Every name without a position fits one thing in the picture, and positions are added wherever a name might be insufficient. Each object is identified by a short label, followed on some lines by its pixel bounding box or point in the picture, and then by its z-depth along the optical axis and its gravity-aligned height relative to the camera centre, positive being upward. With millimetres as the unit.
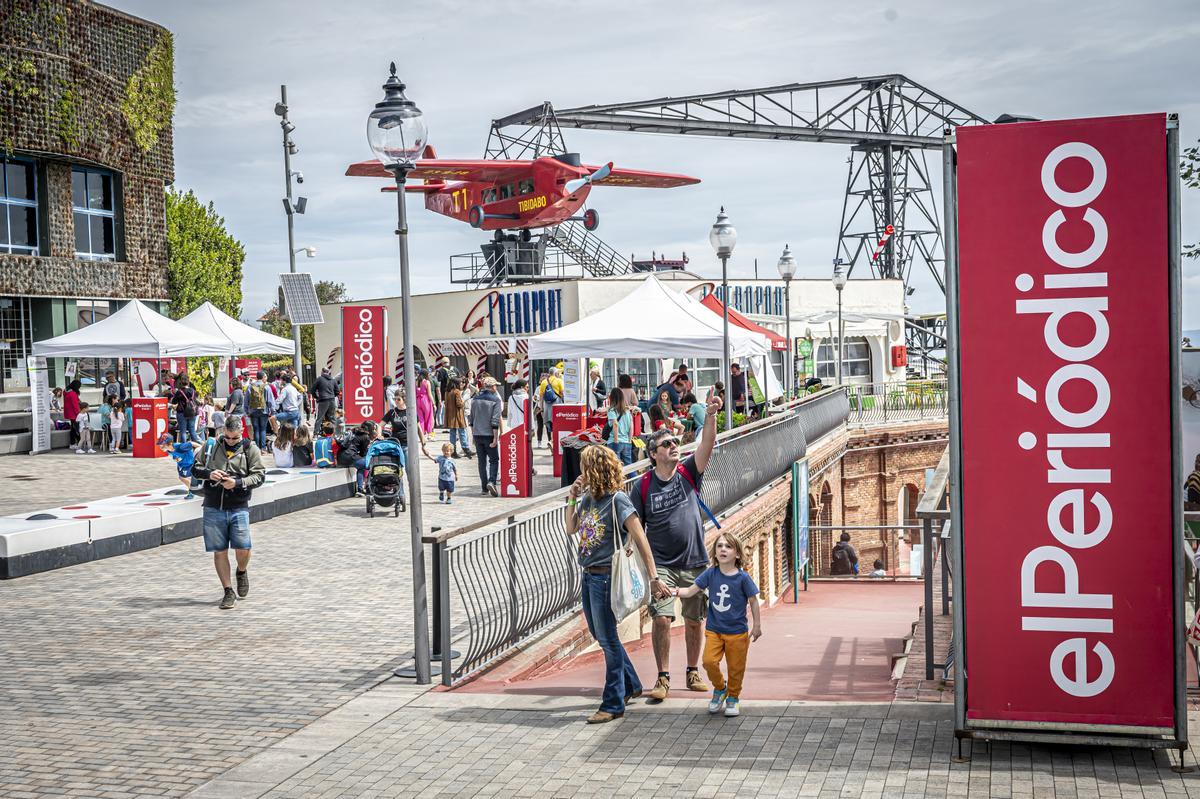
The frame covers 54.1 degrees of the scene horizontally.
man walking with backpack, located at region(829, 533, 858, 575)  27492 -5207
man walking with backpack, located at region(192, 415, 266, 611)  10602 -1284
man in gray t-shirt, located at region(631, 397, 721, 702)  7692 -1206
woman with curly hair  7105 -1239
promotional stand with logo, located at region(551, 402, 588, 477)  18938 -1210
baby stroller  15922 -1707
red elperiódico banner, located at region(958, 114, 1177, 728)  5719 -437
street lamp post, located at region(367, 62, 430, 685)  8086 +1271
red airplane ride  41625 +5874
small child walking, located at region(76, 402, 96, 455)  24750 -1655
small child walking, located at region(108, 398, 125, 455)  24688 -1499
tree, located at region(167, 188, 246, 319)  59575 +4864
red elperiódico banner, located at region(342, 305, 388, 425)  18438 -230
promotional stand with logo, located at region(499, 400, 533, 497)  17328 -1722
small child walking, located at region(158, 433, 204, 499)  15859 -1447
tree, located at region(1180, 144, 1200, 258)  13908 +1967
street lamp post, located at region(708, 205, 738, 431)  16656 +1429
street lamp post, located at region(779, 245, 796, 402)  24422 +1546
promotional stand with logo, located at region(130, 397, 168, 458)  23641 -1487
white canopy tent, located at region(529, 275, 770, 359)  16562 +120
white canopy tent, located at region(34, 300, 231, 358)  22953 +265
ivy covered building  28141 +4860
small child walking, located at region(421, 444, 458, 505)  16953 -1831
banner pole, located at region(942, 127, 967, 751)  5980 -254
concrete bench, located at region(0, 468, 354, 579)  12328 -1986
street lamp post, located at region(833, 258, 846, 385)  32344 +1746
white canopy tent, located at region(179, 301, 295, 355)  25359 +427
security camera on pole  28406 +4350
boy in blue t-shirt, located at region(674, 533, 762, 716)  7145 -1677
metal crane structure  56875 +10533
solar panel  22641 +989
